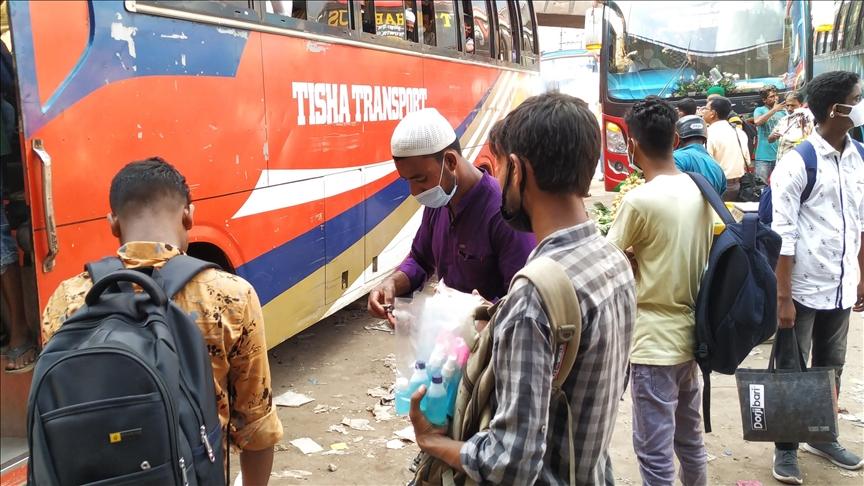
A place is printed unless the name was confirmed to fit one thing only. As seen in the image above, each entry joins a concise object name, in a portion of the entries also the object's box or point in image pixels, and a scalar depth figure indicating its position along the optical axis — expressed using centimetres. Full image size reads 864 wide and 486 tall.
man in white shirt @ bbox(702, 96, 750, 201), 695
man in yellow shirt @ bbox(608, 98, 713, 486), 271
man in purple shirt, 258
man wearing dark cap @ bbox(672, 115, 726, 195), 410
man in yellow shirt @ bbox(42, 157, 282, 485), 167
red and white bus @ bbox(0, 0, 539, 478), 281
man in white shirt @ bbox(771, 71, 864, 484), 336
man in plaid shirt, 139
